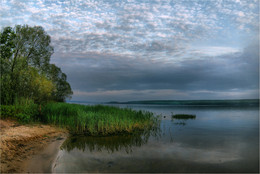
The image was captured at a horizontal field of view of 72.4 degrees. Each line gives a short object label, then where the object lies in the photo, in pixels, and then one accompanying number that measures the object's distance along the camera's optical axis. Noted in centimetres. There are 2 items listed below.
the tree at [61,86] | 4952
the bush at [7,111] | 1393
